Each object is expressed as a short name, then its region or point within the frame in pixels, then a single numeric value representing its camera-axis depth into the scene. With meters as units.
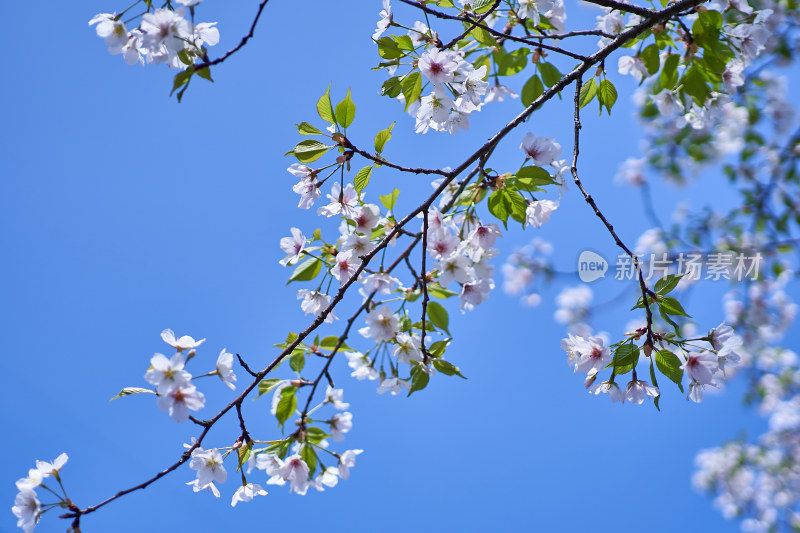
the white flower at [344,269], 2.74
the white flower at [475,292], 2.74
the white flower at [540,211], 2.76
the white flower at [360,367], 2.81
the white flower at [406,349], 2.75
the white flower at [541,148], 2.72
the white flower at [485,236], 2.72
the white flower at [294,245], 2.75
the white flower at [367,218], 2.72
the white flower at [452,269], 2.71
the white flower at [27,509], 2.66
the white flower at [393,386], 2.77
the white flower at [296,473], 2.74
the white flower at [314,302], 2.76
